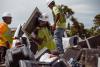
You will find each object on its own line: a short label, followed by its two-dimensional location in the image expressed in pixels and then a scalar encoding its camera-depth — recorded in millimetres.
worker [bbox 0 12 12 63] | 6129
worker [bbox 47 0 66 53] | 6709
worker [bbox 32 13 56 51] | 5550
